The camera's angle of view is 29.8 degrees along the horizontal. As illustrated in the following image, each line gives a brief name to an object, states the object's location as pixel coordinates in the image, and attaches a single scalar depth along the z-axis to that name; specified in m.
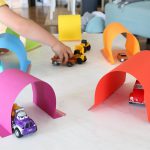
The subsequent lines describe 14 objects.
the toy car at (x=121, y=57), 0.89
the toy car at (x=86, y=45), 0.99
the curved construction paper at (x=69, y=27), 1.09
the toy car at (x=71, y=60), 0.86
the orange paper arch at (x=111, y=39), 0.89
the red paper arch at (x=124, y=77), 0.55
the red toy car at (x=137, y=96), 0.63
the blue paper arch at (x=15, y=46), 0.81
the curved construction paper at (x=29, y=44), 1.01
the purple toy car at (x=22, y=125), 0.51
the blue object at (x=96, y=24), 2.08
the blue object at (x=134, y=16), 1.97
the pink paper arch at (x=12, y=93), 0.52
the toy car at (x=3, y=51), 0.98
